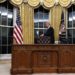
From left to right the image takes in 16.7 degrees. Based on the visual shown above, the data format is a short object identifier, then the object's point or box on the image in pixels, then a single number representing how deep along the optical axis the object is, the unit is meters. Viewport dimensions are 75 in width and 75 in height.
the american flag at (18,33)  8.18
